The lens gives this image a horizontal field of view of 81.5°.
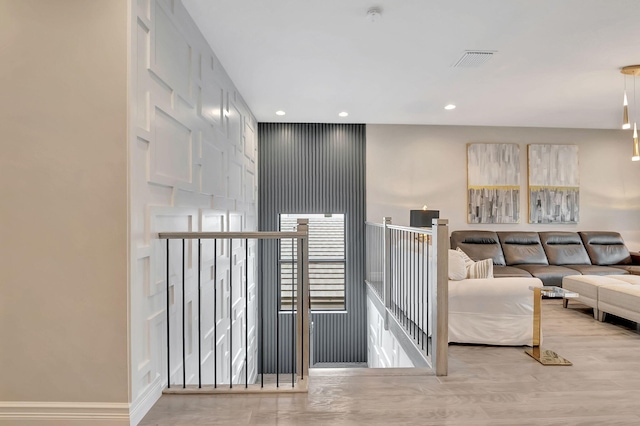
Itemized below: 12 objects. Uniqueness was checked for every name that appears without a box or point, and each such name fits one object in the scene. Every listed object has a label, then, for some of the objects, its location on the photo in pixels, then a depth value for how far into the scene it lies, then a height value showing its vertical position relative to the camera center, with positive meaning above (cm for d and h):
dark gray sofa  569 -59
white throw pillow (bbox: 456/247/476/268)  345 -48
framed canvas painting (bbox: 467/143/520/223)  617 +49
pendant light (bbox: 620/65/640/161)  357 +136
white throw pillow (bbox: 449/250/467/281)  319 -49
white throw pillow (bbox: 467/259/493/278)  329 -52
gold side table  278 -91
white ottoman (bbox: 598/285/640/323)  341 -87
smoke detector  262 +142
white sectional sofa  303 -81
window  612 -73
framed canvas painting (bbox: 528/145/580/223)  620 +46
